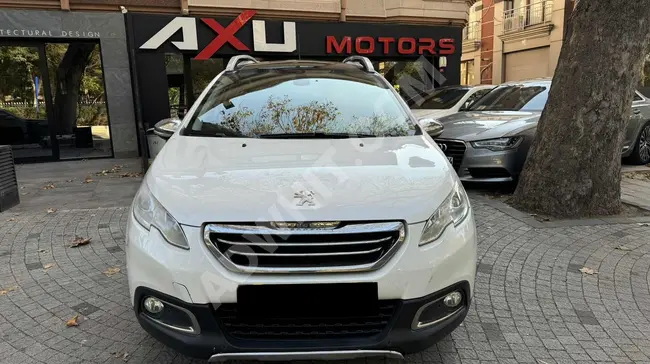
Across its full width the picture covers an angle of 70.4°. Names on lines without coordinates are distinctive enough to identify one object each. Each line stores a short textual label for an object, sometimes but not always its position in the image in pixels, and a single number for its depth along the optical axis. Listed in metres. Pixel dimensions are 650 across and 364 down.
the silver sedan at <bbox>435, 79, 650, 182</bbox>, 6.22
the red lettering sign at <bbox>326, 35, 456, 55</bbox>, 11.93
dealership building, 9.80
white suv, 2.09
